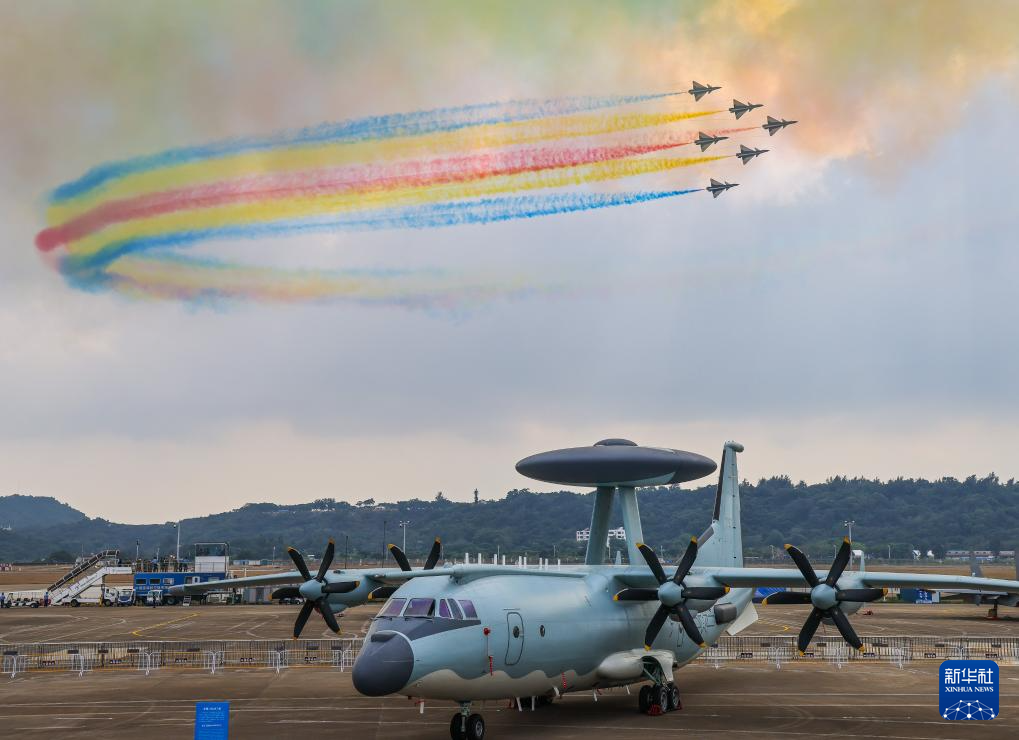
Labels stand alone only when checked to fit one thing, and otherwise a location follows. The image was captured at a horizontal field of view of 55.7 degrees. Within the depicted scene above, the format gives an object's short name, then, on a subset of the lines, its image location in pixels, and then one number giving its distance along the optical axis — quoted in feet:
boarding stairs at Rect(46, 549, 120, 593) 382.57
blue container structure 329.52
